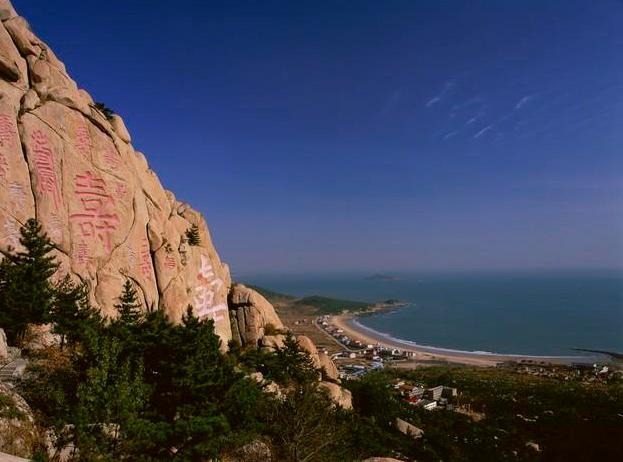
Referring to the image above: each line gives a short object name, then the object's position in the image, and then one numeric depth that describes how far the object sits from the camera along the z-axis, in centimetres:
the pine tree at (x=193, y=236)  2045
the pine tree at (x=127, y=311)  1241
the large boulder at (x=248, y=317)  2164
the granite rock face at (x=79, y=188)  1341
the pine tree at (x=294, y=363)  1836
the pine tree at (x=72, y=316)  1056
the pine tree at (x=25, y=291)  1033
